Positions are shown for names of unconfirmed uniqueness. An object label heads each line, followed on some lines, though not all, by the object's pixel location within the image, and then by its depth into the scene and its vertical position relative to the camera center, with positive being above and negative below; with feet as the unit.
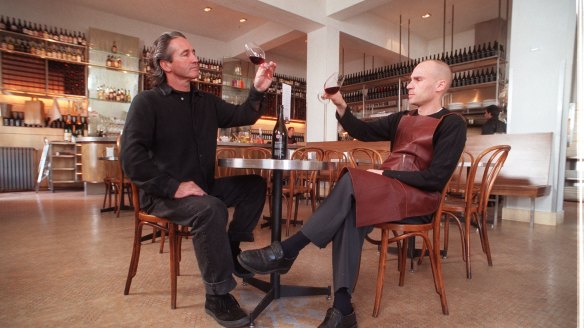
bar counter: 18.28 -0.78
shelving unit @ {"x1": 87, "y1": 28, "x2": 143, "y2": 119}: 23.17 +5.02
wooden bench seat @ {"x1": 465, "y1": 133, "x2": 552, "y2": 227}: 13.15 -0.53
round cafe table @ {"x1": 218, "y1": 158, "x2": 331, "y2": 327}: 5.11 -2.17
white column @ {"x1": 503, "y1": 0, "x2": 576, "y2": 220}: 13.52 +3.13
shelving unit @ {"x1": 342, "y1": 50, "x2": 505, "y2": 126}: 20.22 +4.19
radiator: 21.30 -1.56
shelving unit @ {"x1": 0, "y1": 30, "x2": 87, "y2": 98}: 20.97 +4.93
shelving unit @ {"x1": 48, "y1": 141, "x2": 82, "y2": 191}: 21.68 -1.25
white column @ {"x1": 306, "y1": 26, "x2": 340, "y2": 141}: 21.61 +4.71
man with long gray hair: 4.84 -0.27
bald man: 4.69 -0.63
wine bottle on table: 5.95 +0.10
